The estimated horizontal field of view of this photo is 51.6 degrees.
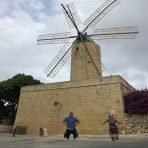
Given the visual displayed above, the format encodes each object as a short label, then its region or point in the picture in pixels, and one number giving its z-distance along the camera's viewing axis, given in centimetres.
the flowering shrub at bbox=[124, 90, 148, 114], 1122
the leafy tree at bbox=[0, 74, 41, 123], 1657
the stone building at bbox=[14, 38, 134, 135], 1163
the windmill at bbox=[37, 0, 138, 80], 1327
